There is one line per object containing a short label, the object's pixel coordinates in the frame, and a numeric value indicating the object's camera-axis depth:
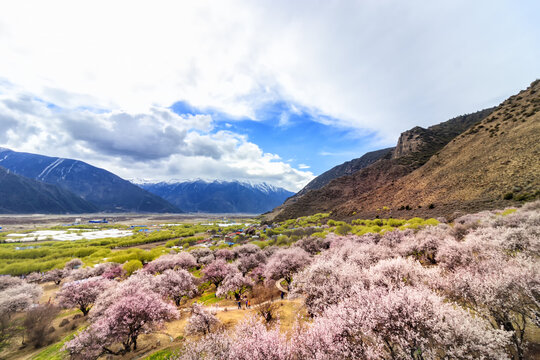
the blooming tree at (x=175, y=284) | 26.91
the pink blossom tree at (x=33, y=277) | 46.34
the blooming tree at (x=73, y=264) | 51.76
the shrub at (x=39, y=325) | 22.78
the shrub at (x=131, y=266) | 45.14
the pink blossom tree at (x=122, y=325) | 15.89
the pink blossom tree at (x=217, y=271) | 34.00
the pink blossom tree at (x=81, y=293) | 25.84
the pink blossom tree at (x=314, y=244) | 41.23
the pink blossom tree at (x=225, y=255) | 50.79
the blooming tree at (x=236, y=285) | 27.43
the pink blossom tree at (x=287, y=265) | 27.95
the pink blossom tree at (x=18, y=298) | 25.47
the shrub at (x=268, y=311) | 19.75
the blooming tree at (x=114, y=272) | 41.72
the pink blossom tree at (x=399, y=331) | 7.41
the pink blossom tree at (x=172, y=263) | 40.84
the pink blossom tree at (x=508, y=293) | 9.27
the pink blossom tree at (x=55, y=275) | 46.94
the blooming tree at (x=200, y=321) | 17.52
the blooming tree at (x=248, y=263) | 39.59
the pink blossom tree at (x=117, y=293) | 19.92
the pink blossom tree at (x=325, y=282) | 14.80
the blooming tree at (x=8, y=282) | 34.13
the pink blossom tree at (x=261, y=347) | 8.91
